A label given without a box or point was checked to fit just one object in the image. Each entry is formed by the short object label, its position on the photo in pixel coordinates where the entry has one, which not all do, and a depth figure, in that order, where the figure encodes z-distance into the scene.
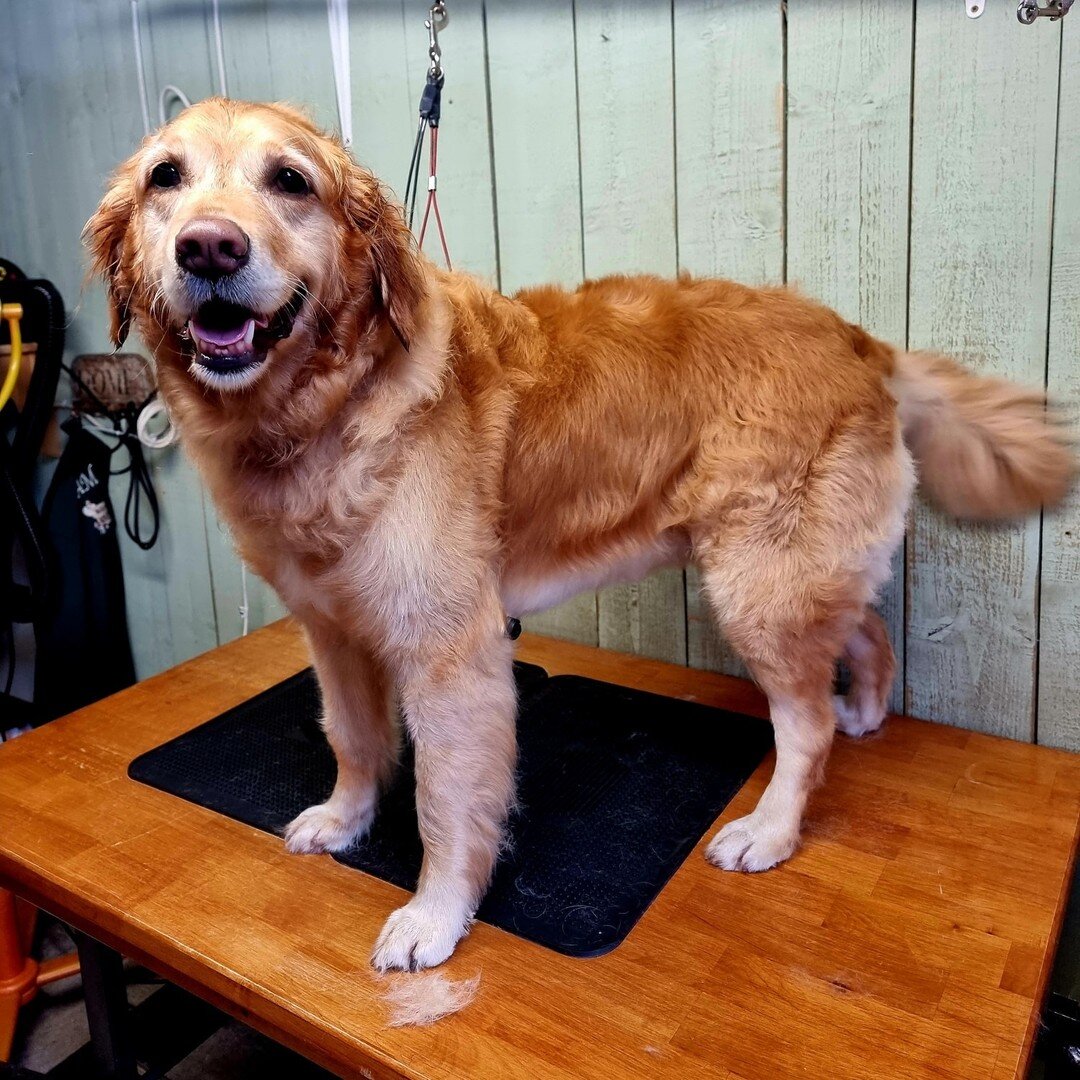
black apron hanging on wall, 2.52
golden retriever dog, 1.05
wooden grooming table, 0.97
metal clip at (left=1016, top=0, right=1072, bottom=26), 1.17
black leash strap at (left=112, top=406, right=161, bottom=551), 2.54
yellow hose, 2.13
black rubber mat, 1.24
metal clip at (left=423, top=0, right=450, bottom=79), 1.50
